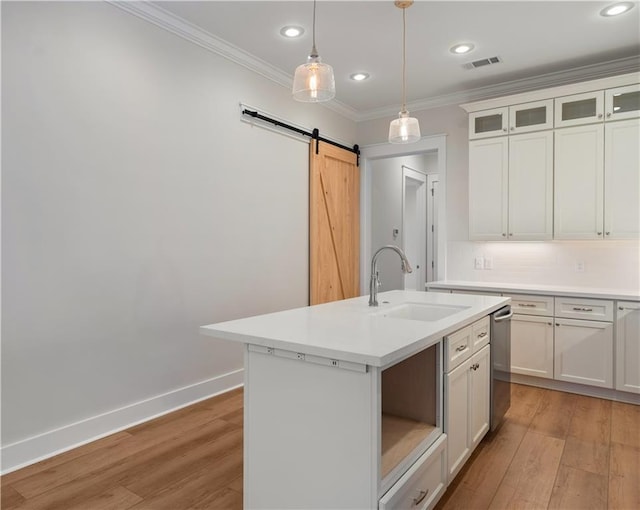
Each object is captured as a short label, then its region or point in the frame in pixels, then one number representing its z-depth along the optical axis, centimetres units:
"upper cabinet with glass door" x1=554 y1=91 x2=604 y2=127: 346
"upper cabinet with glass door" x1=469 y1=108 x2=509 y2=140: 391
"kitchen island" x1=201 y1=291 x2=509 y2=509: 145
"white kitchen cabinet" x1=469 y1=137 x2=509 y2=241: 394
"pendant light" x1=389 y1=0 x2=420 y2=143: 261
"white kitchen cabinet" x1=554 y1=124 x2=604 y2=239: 347
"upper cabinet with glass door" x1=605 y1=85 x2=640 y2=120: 332
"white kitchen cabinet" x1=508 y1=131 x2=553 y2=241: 370
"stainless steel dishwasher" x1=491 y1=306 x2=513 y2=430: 260
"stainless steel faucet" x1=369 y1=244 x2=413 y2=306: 238
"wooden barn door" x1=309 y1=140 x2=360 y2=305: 443
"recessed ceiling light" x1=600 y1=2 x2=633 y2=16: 278
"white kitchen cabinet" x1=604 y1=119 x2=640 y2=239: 332
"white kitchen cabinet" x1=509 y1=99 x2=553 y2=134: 369
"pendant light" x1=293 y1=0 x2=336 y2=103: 203
